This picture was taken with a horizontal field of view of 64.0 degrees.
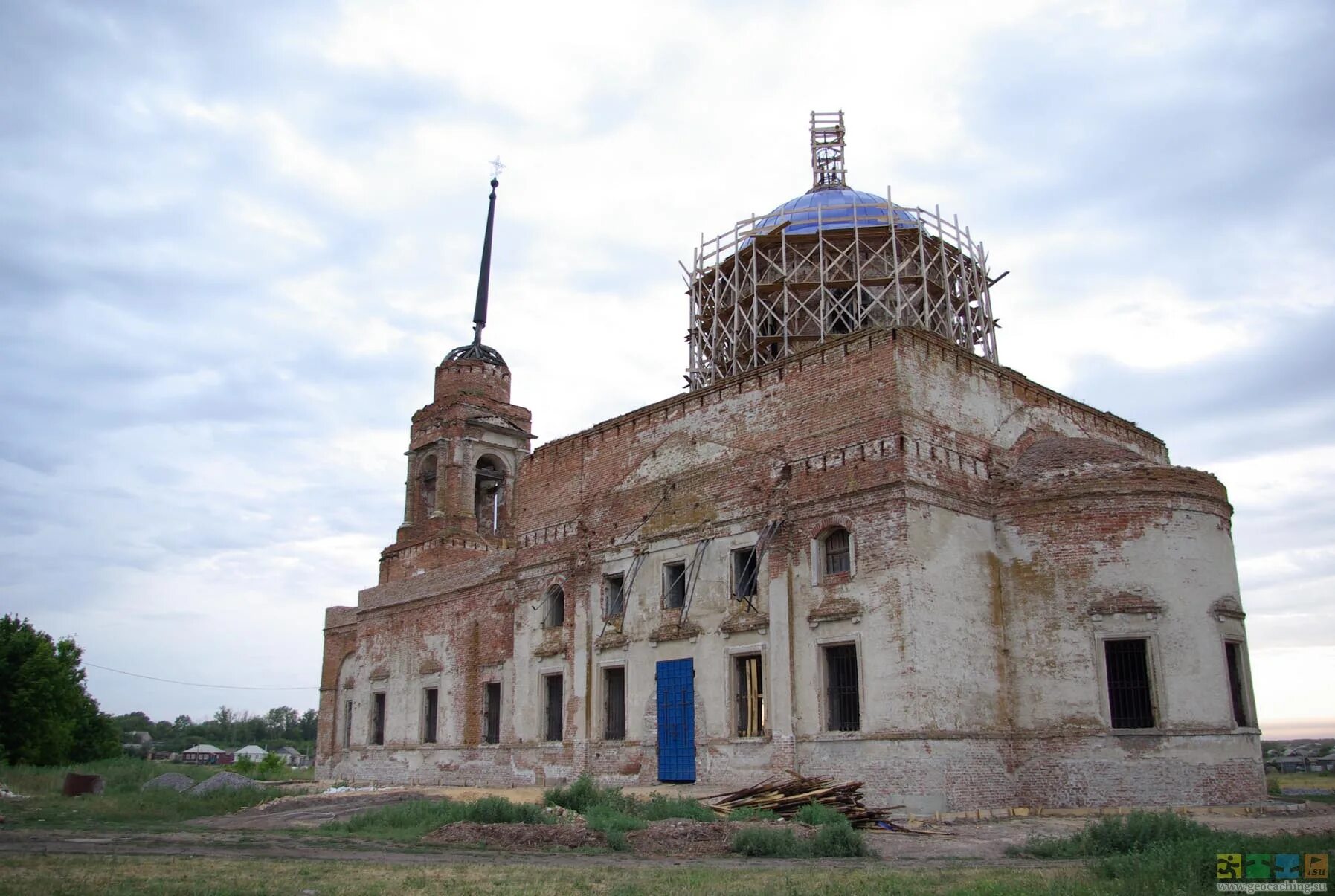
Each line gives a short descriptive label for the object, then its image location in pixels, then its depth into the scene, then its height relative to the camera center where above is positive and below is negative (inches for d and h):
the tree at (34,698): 1683.1 +14.4
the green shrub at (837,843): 487.2 -63.7
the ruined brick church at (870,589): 666.2 +76.4
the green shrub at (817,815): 544.1 -57.7
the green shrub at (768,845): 485.1 -64.2
